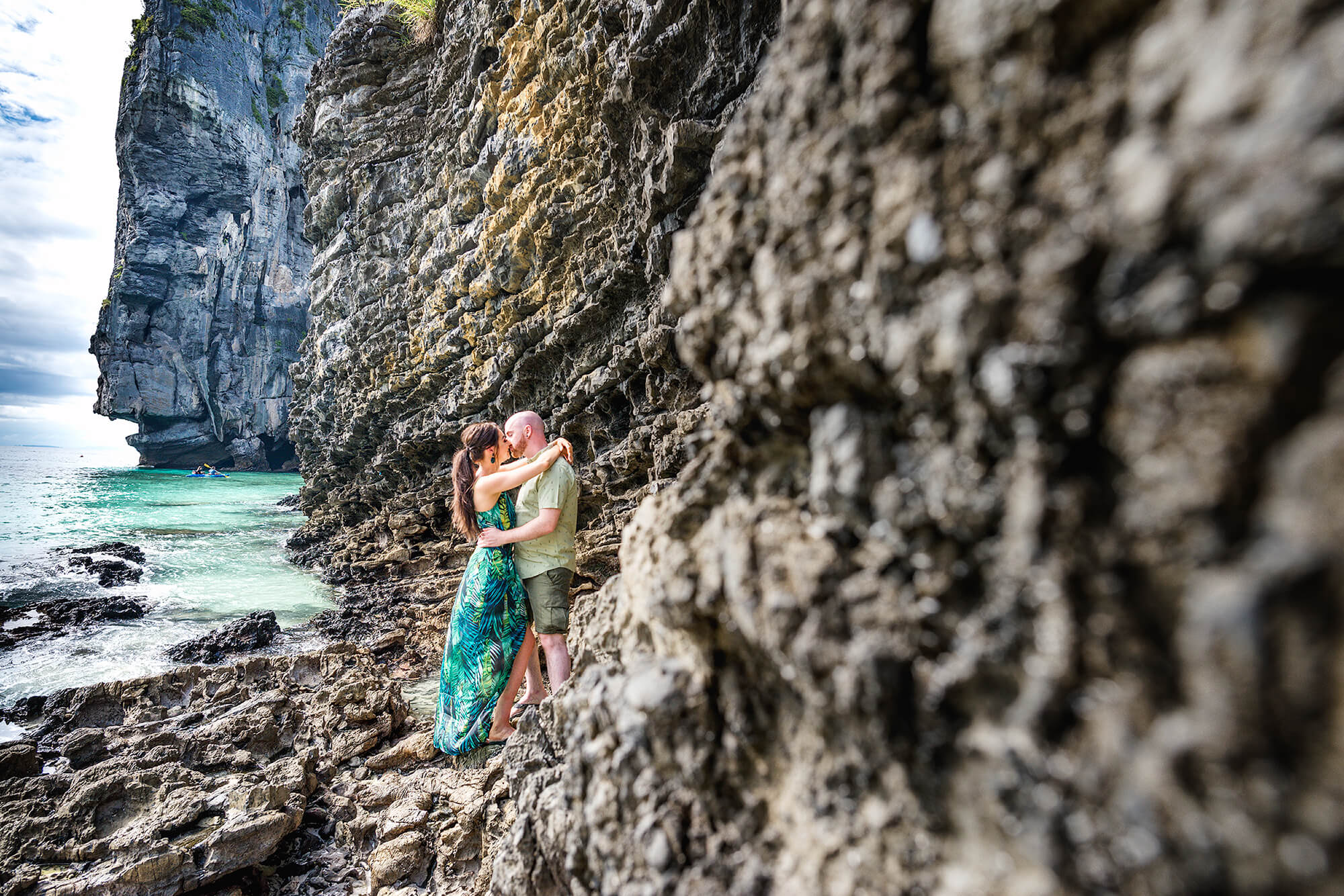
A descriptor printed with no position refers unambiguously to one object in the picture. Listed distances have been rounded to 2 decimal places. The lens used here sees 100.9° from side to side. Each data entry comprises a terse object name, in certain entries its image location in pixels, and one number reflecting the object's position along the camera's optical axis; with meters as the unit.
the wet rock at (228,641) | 6.37
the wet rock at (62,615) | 7.61
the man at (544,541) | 3.71
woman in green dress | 3.58
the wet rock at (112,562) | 10.38
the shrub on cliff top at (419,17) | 10.08
